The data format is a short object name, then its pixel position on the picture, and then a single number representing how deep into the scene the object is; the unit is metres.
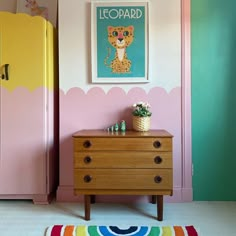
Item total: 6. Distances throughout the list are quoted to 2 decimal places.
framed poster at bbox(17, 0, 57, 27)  2.64
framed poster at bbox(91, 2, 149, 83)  2.40
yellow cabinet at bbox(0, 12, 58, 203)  2.28
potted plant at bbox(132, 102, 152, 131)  2.28
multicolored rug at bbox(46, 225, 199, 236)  1.82
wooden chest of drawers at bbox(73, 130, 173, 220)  2.03
